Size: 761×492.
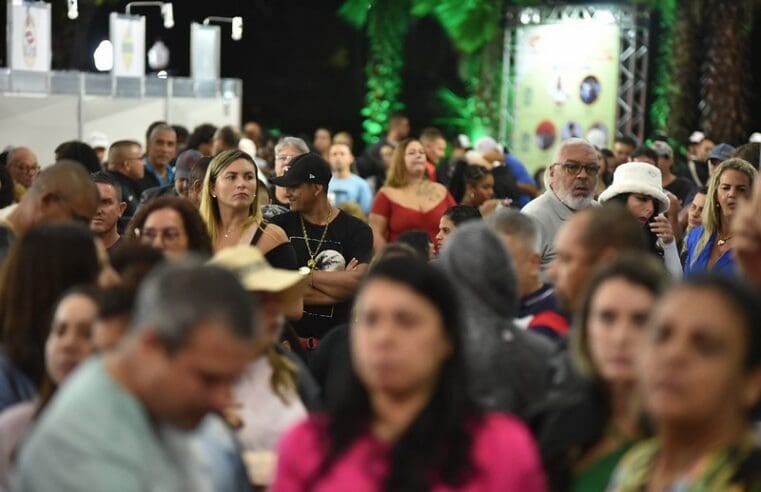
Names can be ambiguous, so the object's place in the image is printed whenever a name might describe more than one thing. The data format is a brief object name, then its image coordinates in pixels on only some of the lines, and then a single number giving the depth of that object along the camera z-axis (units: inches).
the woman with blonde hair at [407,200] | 634.3
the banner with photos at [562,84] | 1388.9
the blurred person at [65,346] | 238.1
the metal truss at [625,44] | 1375.0
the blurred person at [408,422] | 205.1
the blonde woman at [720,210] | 490.0
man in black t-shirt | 476.3
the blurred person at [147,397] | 179.6
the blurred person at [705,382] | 189.4
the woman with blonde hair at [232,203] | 453.4
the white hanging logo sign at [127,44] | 1219.8
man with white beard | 484.5
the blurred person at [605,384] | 224.2
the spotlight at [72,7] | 1334.2
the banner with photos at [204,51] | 1390.9
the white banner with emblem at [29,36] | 1110.3
